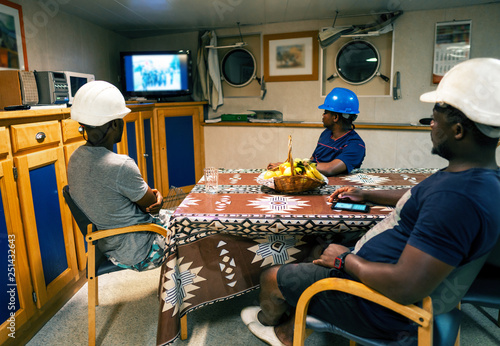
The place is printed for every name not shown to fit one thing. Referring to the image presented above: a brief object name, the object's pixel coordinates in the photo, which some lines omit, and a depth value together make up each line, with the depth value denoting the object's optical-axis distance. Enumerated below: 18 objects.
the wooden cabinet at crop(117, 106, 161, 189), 3.47
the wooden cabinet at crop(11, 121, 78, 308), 1.83
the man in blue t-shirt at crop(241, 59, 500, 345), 0.92
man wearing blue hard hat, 2.41
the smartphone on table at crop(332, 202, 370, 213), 1.55
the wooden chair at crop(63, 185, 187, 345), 1.63
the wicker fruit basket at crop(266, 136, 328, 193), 1.78
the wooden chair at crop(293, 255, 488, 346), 1.02
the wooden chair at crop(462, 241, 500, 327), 1.37
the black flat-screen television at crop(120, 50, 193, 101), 4.53
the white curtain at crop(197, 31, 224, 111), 4.73
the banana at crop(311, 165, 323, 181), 1.96
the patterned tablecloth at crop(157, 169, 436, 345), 1.50
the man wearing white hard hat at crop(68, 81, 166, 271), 1.62
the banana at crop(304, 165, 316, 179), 1.92
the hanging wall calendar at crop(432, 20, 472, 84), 3.98
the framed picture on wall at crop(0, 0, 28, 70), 2.81
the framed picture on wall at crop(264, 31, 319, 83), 4.48
